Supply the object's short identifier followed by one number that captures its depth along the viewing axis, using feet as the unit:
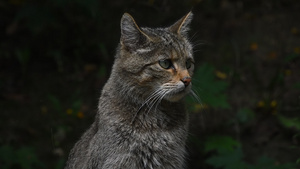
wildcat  28.12
